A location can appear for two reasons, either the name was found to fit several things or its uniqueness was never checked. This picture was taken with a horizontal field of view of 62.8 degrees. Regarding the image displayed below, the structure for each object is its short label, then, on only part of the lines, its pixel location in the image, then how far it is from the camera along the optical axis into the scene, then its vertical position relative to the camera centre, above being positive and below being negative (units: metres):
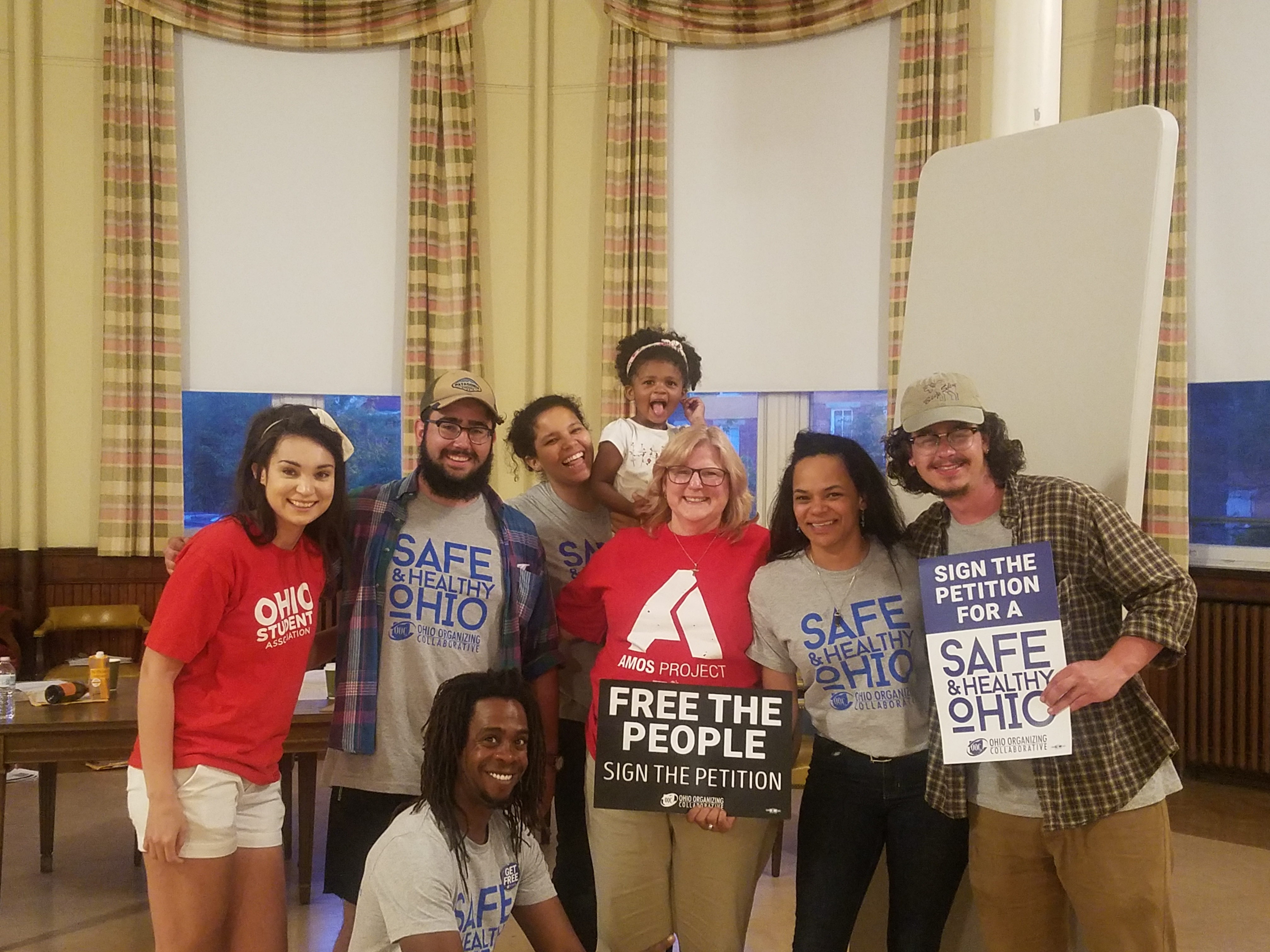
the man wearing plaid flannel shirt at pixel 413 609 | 2.43 -0.40
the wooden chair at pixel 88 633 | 6.02 -1.16
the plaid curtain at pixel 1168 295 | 5.17 +0.79
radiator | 5.11 -1.19
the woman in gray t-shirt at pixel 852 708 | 2.22 -0.56
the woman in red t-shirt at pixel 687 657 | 2.30 -0.48
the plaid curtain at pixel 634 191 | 6.36 +1.56
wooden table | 3.42 -0.99
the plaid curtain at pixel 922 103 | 5.72 +1.92
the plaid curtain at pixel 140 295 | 6.17 +0.87
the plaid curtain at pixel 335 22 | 6.37 +2.59
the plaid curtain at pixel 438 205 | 6.42 +1.48
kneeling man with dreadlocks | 1.96 -0.79
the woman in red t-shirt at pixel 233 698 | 2.08 -0.53
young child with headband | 3.21 +0.13
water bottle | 3.58 -0.89
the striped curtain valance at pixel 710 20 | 6.30 +2.60
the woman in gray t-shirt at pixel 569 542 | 2.88 -0.28
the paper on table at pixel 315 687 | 3.96 -0.97
